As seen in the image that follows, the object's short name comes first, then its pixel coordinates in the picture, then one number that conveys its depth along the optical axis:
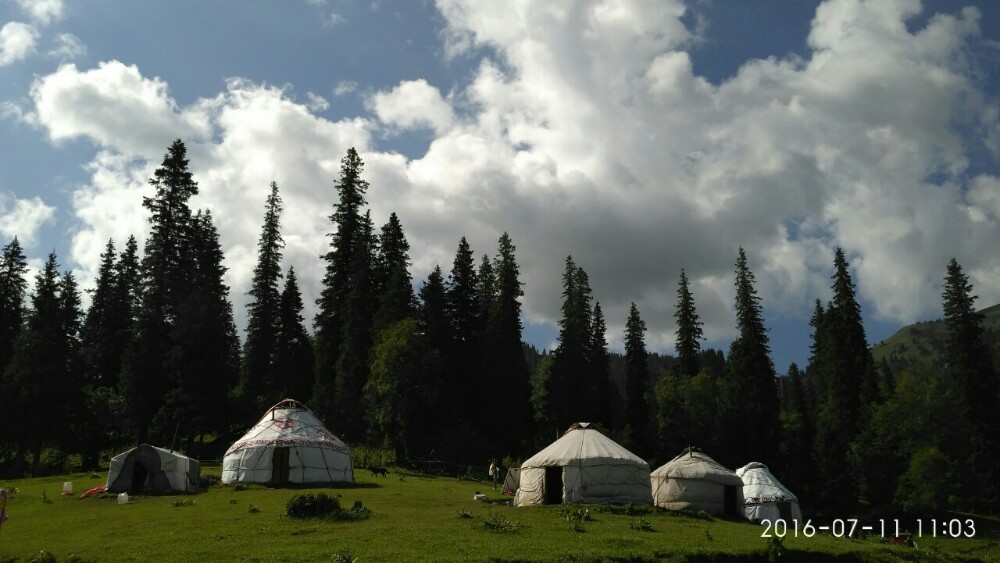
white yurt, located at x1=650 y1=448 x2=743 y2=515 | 33.50
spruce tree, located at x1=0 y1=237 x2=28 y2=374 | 59.57
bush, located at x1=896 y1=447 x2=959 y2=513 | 55.84
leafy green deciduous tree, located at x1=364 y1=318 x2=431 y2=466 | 52.53
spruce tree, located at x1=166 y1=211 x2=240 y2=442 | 50.09
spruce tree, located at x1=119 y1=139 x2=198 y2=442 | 51.06
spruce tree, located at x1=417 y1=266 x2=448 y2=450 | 54.22
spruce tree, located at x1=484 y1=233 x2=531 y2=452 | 63.97
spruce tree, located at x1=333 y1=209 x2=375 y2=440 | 56.41
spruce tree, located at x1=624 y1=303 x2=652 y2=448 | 72.00
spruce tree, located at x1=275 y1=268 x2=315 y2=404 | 65.75
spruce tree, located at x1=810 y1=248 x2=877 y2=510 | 63.31
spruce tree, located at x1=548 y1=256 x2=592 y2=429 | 64.69
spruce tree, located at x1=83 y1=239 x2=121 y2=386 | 61.16
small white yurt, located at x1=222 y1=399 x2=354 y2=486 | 36.53
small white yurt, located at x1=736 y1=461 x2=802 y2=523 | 39.75
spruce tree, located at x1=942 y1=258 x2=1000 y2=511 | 57.97
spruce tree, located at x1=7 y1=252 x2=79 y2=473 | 48.72
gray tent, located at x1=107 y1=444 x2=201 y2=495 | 33.25
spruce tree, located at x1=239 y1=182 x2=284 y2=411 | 63.34
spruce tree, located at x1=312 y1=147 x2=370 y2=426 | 63.50
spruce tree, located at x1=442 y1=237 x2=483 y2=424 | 62.53
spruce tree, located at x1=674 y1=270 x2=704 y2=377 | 73.69
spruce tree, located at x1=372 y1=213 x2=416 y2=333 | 59.66
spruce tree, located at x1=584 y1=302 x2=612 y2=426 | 68.60
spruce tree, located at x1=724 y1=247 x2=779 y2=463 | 63.91
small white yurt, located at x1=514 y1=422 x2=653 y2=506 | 30.98
